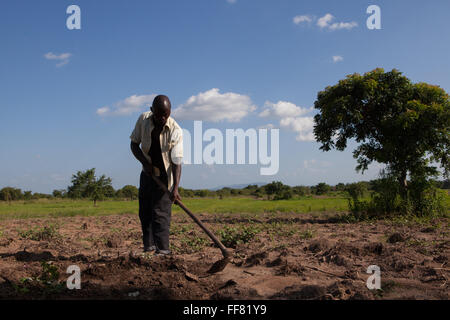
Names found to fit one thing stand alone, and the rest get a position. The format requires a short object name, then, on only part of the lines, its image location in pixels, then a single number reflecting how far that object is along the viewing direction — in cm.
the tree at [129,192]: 4531
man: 462
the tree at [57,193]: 4584
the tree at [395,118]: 1045
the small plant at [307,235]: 698
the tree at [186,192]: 4923
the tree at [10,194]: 4174
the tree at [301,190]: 4575
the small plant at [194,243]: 589
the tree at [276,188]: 4132
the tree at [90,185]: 2817
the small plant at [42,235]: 714
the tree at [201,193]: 5136
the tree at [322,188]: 4625
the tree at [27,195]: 4447
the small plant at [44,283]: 331
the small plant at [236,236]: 619
